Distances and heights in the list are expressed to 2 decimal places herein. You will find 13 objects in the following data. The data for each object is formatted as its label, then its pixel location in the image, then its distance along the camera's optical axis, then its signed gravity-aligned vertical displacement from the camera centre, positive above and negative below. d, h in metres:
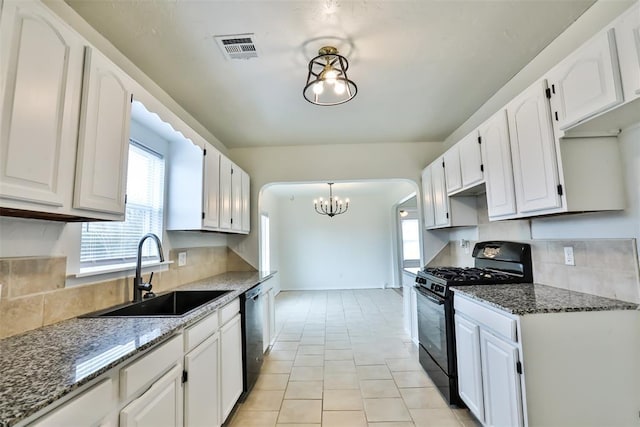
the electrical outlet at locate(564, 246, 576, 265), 1.98 -0.11
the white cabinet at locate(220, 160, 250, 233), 3.08 +0.56
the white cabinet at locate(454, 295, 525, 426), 1.60 -0.76
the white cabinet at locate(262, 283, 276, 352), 3.23 -0.85
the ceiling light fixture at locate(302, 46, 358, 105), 2.04 +1.29
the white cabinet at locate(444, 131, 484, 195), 2.57 +0.74
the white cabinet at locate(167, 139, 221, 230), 2.62 +0.54
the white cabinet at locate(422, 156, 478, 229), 3.22 +0.43
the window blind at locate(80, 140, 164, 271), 1.82 +0.18
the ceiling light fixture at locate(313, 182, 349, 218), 7.72 +1.02
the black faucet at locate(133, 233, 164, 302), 1.99 -0.22
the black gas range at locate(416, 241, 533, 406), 2.33 -0.43
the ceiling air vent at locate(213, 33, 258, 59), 1.92 +1.35
